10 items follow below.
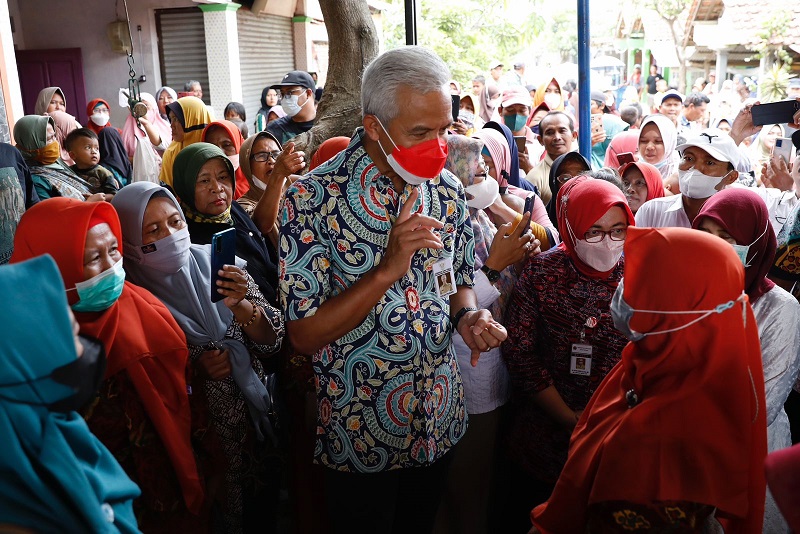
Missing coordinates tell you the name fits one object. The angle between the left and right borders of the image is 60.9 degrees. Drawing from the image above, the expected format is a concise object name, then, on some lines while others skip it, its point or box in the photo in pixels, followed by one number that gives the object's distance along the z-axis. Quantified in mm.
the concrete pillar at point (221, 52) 12312
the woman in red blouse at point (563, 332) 2459
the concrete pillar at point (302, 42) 16484
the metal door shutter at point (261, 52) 13844
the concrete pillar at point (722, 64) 18016
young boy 5781
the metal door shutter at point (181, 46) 12320
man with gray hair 1889
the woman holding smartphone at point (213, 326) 2475
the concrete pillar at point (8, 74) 6781
